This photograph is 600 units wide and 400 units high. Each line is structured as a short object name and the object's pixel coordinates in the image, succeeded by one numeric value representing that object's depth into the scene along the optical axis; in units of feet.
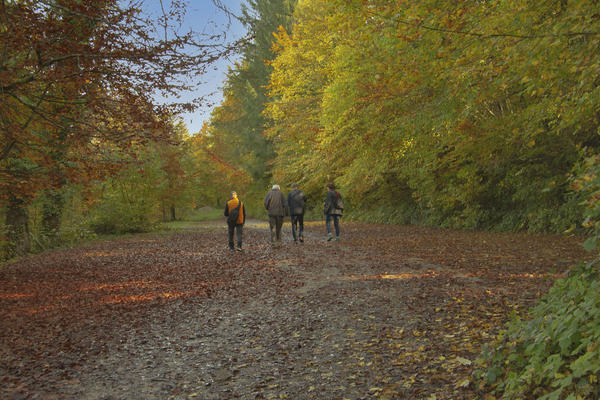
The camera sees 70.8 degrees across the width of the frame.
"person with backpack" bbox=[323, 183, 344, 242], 48.06
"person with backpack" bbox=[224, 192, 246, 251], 43.80
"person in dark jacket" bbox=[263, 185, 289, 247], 44.78
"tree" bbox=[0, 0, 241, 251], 23.43
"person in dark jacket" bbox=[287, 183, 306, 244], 49.32
